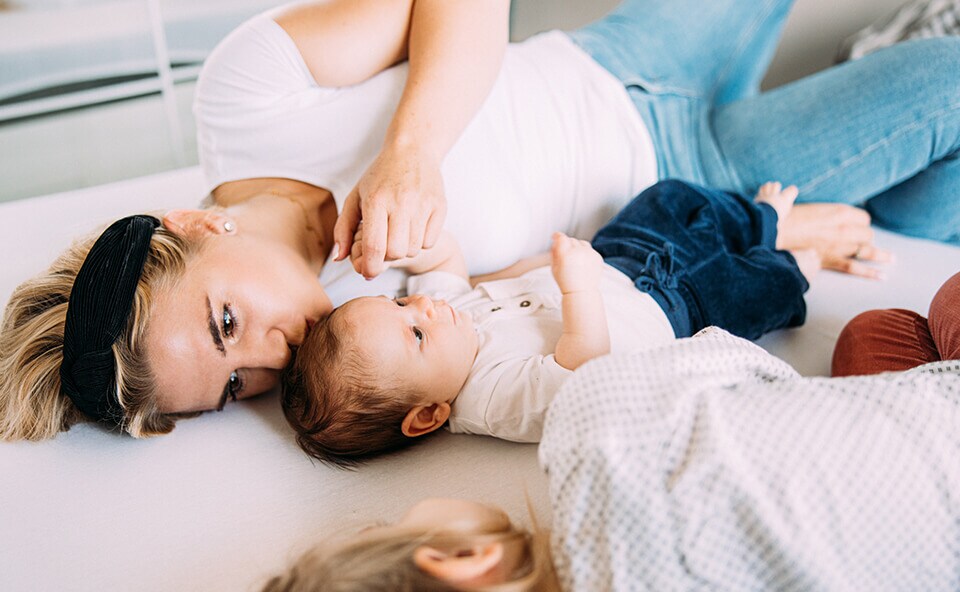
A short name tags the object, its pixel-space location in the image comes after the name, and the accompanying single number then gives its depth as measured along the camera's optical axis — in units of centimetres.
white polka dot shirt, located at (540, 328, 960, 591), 66
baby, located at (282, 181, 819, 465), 99
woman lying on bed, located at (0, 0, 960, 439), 101
